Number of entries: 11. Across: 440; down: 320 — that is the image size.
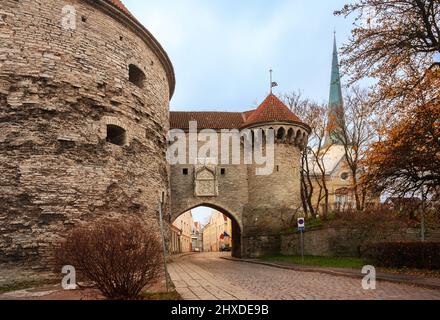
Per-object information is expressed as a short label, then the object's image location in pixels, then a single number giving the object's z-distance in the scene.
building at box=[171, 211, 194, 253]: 41.33
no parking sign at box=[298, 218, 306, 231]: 15.40
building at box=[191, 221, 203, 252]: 72.72
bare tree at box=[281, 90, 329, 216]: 27.08
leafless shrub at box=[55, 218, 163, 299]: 6.52
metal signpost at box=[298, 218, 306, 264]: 15.40
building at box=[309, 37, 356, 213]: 26.09
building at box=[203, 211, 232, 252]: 53.28
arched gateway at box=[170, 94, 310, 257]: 22.73
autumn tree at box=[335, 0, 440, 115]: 10.17
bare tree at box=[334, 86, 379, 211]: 25.17
